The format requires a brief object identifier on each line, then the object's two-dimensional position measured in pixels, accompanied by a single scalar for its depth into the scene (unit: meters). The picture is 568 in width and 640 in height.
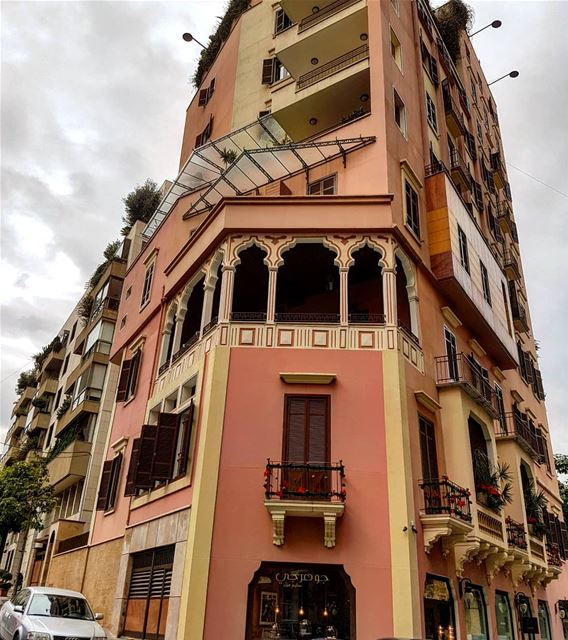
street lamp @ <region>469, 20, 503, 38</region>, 35.59
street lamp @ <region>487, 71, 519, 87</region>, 38.42
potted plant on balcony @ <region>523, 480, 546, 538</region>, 21.56
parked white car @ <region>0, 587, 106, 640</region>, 12.27
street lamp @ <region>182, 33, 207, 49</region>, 32.37
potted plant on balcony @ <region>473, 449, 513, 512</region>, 17.47
